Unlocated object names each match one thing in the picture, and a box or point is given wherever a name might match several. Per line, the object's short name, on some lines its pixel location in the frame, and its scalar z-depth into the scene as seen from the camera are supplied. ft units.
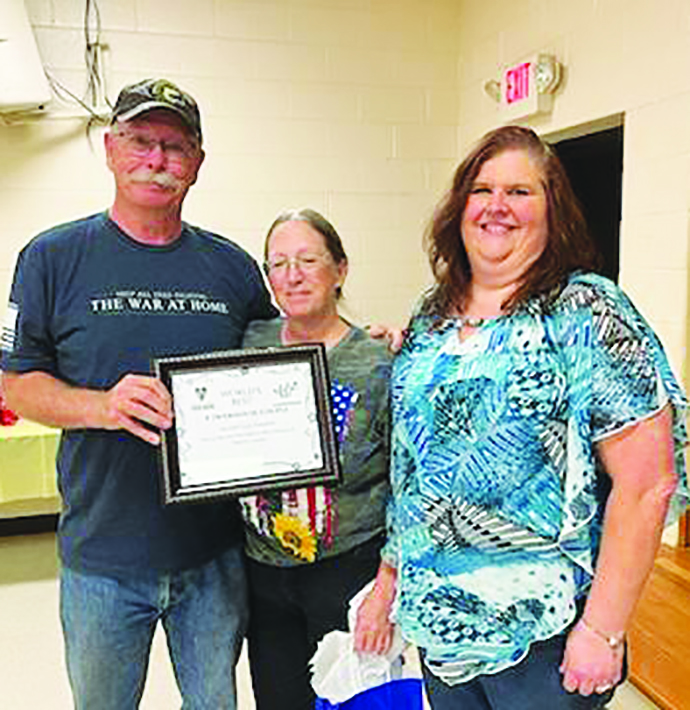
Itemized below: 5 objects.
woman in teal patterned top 3.68
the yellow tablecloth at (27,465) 10.23
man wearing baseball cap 4.53
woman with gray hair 4.78
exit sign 11.55
